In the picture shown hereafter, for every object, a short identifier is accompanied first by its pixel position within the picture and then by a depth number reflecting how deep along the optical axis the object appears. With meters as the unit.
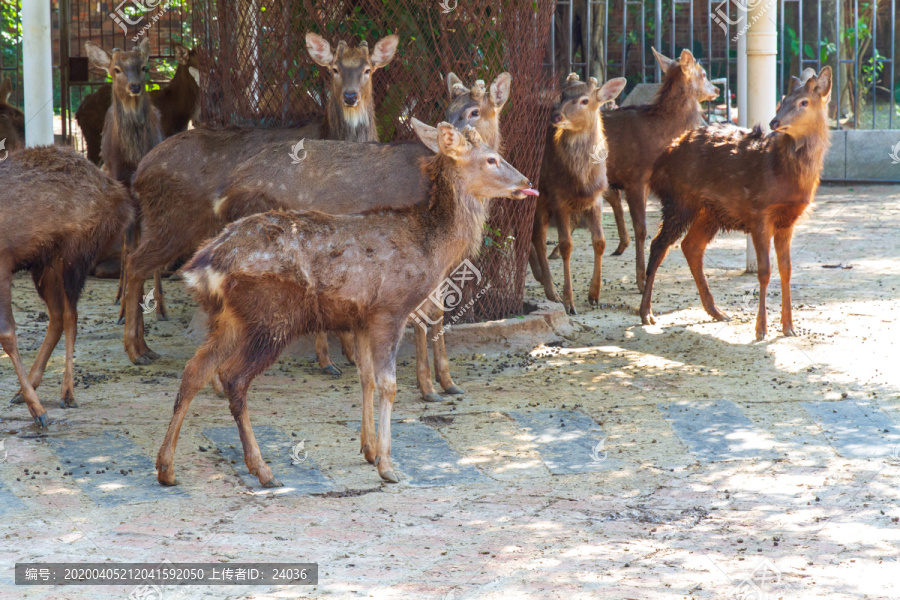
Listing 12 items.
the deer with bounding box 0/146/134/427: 12.25
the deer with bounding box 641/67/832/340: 16.70
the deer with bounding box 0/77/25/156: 22.16
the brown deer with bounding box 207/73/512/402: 14.37
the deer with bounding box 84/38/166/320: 18.59
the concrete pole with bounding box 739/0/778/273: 20.42
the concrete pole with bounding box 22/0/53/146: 18.19
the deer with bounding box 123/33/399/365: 15.20
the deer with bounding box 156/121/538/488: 10.30
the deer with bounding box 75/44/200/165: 22.53
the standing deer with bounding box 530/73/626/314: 19.45
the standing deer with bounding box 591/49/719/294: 21.66
